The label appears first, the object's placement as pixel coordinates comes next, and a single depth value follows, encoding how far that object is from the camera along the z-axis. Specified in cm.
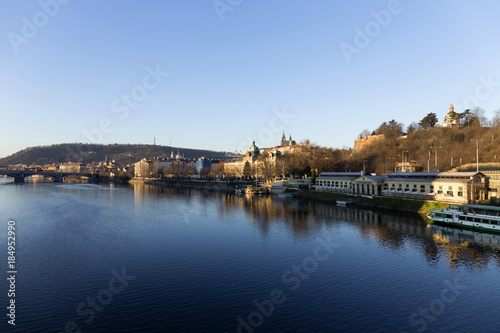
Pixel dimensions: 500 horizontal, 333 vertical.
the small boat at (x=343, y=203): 7612
